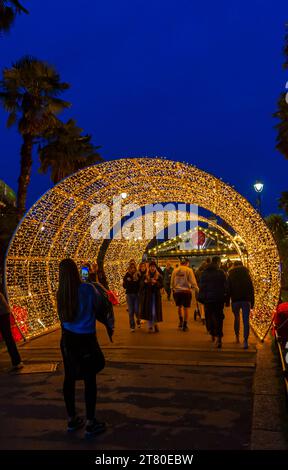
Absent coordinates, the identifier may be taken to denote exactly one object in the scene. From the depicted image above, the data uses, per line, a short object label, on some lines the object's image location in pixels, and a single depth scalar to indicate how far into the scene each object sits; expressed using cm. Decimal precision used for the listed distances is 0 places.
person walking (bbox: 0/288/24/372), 769
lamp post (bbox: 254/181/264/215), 2123
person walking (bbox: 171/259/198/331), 1130
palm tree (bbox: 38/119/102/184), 2009
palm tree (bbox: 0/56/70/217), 1802
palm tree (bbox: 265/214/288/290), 2066
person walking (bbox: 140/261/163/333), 1105
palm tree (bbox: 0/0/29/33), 1247
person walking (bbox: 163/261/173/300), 2084
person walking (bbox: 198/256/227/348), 909
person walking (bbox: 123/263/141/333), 1151
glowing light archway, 1057
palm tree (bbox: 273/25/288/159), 2017
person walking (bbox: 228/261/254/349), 903
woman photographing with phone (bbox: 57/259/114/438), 478
